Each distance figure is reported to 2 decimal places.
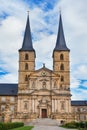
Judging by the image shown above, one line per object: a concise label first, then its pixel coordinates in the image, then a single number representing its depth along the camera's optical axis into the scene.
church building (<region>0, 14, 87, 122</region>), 87.31
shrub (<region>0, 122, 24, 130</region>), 40.50
